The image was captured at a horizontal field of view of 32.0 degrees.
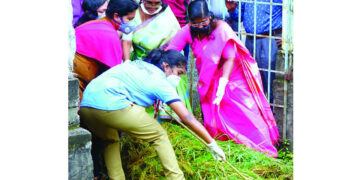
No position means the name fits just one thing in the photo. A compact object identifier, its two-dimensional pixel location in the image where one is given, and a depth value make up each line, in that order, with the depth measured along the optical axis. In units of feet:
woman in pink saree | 16.33
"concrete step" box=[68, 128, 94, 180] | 13.33
